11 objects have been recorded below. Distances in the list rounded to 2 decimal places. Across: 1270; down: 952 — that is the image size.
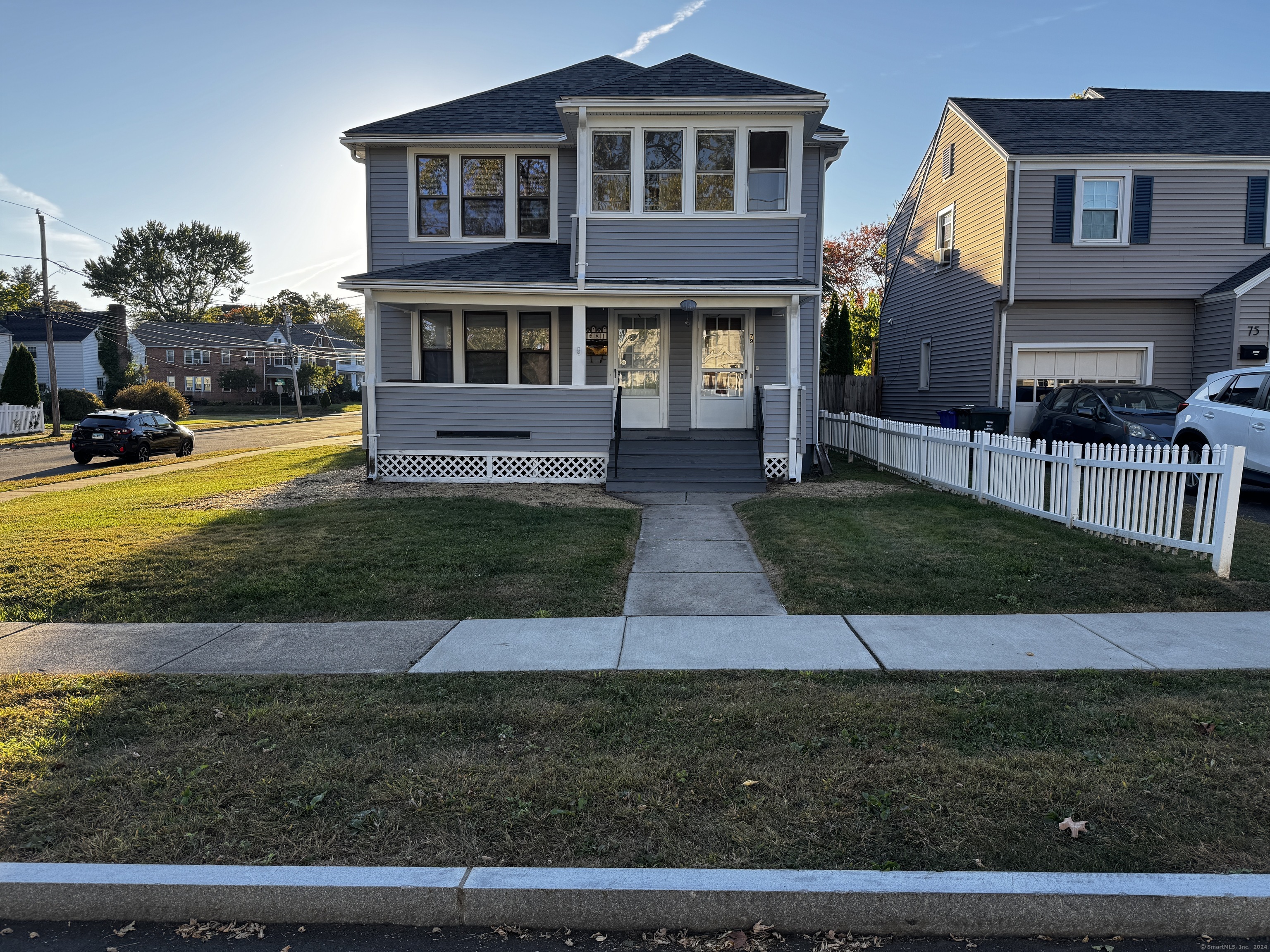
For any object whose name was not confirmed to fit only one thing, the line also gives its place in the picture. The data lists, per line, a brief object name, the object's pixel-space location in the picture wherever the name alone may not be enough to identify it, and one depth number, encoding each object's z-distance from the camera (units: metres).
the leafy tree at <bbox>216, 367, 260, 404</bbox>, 67.50
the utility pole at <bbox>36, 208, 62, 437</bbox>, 32.03
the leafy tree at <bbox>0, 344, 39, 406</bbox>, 34.41
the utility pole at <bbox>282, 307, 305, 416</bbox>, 54.09
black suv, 21.64
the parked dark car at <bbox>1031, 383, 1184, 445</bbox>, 13.00
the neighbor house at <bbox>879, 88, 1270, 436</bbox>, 17.70
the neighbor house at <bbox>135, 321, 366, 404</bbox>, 71.62
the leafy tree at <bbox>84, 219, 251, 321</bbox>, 89.62
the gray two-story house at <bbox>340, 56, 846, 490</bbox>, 14.18
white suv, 10.46
